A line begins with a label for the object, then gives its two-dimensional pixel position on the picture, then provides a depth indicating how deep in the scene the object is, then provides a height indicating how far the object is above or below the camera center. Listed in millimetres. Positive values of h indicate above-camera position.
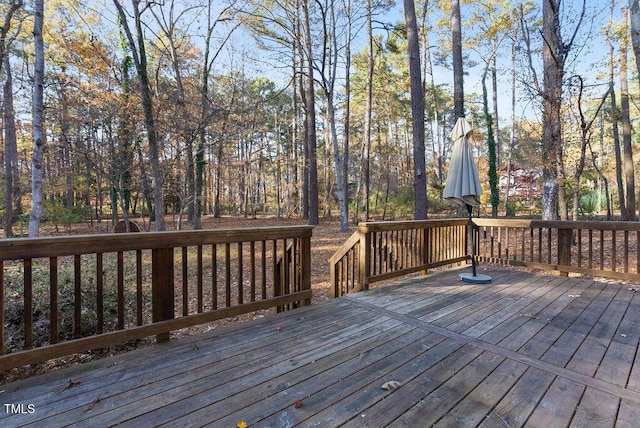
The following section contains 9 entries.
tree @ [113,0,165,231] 8312 +3011
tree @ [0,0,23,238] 7725 +3313
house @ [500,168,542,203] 20438 +1709
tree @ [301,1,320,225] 12625 +2424
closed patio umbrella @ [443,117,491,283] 3943 +464
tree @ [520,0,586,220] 6215 +2237
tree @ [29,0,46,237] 6010 +1856
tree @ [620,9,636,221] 10549 +2088
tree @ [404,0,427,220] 6828 +2217
